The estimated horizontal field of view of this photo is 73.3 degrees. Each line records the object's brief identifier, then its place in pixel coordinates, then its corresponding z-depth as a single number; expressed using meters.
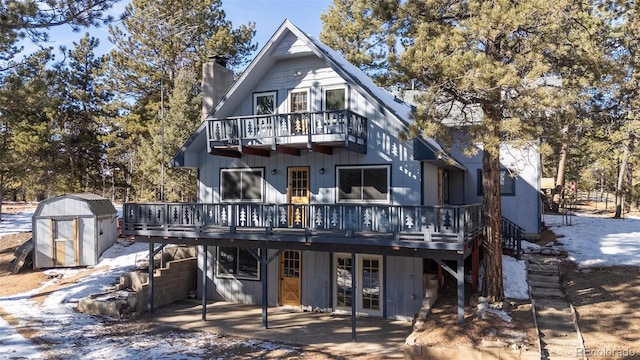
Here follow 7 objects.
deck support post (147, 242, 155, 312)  14.74
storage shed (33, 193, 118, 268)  19.30
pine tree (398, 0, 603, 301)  10.04
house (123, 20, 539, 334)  12.10
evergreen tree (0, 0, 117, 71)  10.73
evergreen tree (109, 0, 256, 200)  27.72
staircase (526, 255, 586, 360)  9.84
